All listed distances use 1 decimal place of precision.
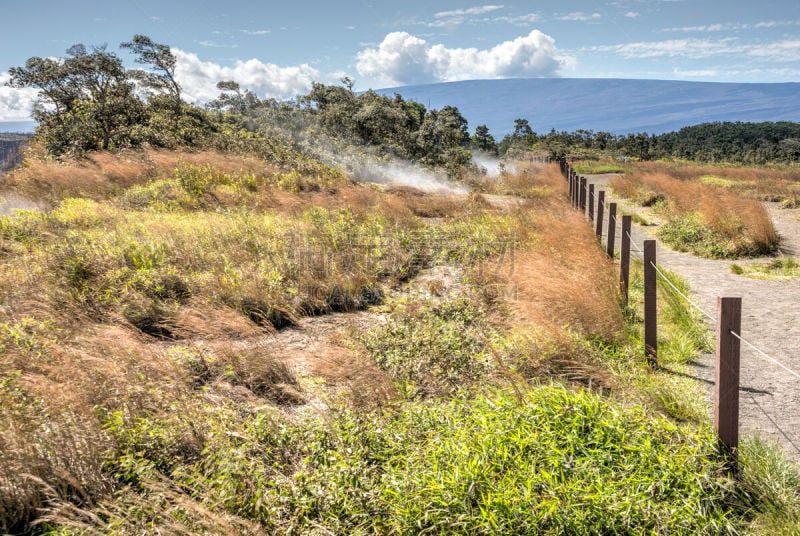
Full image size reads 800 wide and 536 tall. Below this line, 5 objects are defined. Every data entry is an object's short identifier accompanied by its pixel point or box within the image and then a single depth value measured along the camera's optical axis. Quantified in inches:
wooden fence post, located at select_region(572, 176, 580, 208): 561.9
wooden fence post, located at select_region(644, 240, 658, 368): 177.2
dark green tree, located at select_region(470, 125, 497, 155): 1817.2
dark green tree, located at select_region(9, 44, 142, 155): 626.5
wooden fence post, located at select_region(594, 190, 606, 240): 330.0
